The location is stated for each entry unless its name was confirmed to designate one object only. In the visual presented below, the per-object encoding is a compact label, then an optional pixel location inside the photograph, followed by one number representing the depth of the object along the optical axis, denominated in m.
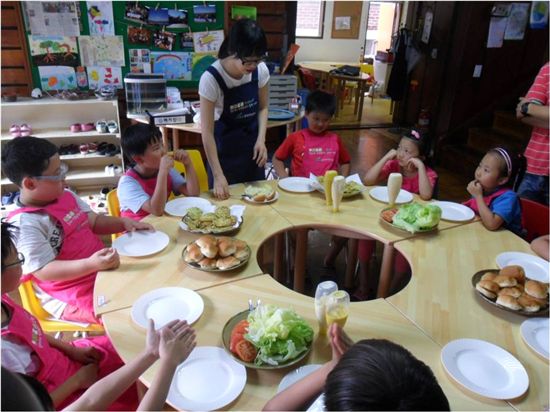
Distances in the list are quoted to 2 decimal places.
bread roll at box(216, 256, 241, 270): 1.56
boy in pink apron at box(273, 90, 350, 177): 2.73
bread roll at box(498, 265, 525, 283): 1.46
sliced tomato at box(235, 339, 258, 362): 1.16
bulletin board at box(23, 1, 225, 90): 3.98
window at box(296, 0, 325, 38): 9.02
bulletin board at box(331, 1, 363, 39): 9.05
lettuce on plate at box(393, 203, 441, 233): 1.88
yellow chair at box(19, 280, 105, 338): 1.73
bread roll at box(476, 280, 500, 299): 1.44
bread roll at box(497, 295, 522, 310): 1.37
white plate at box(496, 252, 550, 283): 1.64
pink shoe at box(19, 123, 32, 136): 3.77
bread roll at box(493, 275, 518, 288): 1.44
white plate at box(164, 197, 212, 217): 2.04
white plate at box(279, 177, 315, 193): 2.36
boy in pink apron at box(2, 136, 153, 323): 1.58
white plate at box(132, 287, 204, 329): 1.33
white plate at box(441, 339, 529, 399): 1.10
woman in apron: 2.15
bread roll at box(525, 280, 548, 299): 1.39
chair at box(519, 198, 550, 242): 2.06
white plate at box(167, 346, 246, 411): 1.05
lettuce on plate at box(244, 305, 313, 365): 1.16
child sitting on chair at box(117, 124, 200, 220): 1.99
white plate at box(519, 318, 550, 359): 1.24
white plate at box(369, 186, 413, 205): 2.25
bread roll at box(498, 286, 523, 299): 1.40
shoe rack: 3.86
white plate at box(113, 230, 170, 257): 1.68
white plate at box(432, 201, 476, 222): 2.05
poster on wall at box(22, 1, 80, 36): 3.80
